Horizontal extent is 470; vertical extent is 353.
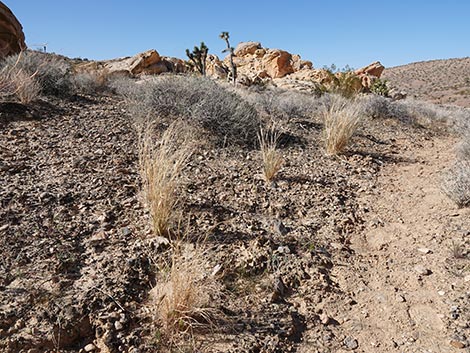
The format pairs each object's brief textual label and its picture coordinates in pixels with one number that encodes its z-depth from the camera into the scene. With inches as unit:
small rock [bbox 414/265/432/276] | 105.1
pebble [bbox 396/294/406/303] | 95.2
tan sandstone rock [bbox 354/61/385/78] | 892.8
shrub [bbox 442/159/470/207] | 137.6
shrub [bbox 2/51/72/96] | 228.7
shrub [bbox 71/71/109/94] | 257.3
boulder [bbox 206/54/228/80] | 768.3
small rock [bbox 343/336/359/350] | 81.8
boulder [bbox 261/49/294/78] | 889.2
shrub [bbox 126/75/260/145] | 199.9
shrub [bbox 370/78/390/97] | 644.7
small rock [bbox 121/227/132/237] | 107.4
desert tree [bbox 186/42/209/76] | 653.3
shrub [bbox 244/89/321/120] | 279.4
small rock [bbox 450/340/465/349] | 79.7
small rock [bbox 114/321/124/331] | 78.1
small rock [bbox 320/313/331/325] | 88.7
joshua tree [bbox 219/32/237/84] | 535.9
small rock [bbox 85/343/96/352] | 74.9
